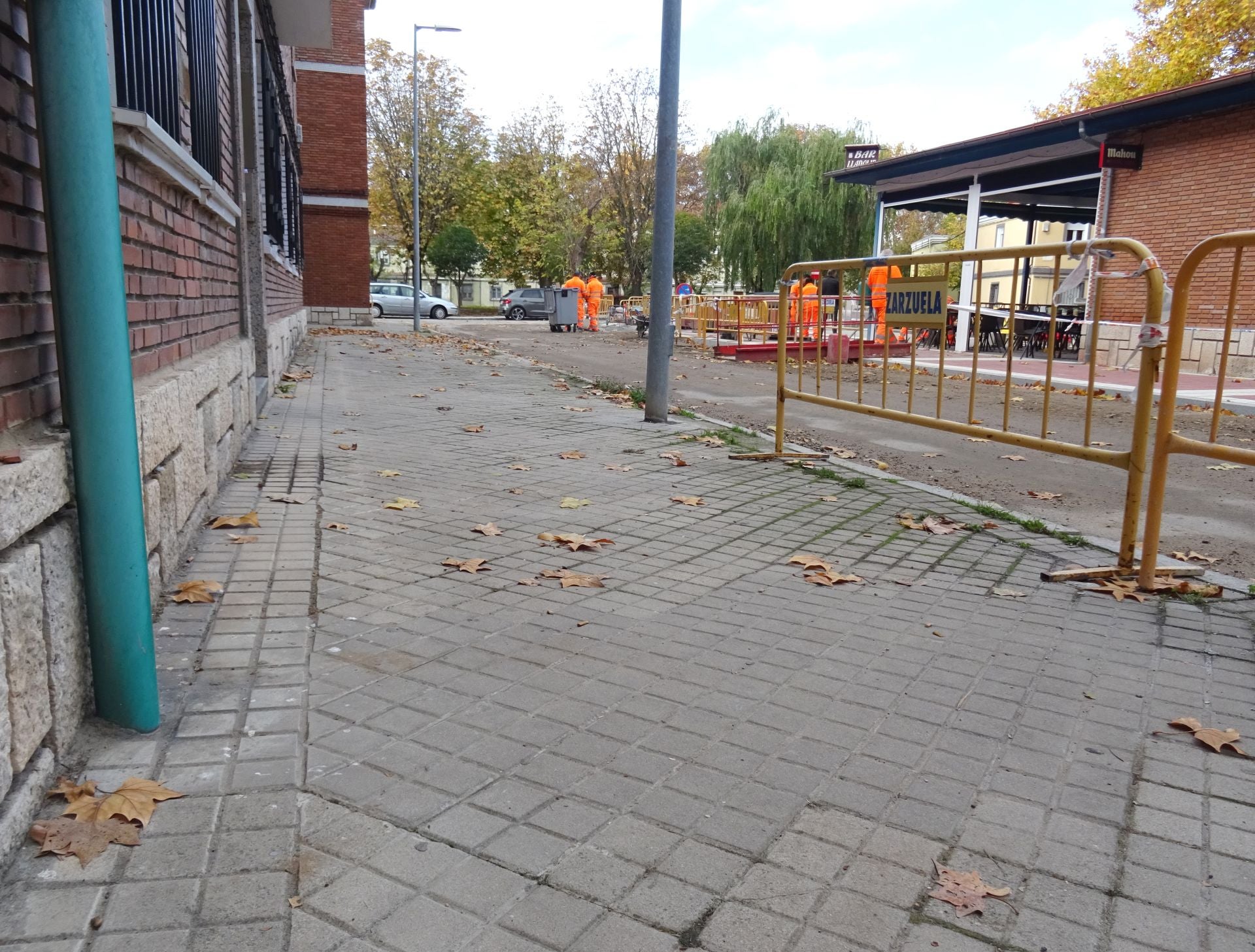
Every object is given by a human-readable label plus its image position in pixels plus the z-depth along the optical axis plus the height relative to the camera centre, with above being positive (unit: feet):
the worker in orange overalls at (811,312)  59.93 -0.20
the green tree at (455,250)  181.57 +8.92
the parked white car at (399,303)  146.30 -0.81
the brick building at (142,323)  7.34 -0.44
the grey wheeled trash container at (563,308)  104.32 -0.66
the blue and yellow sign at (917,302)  20.62 +0.20
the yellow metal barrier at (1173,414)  13.73 -1.39
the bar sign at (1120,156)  60.34 +9.85
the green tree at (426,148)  169.27 +26.77
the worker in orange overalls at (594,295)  114.32 +0.91
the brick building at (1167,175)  53.93 +8.67
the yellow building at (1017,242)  104.53 +8.75
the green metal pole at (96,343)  7.52 -0.44
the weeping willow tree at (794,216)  115.65 +10.94
